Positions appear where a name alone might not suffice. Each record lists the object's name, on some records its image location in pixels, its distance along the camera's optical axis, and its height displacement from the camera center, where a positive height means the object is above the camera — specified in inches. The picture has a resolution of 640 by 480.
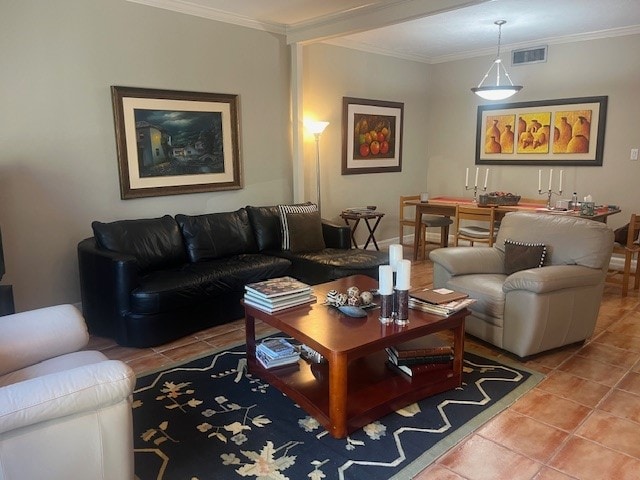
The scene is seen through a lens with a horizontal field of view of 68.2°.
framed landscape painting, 154.5 +8.0
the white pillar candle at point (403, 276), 94.1 -22.4
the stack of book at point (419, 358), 102.3 -42.4
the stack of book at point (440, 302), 100.2 -29.9
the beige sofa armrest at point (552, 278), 111.5 -27.9
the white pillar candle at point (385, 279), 93.9 -22.9
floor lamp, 201.5 +13.8
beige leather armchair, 114.0 -31.4
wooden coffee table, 85.4 -44.6
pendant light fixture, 186.2 +28.3
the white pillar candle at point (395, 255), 100.1 -19.5
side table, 214.7 -24.7
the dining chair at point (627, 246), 167.9 -30.4
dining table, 181.3 -19.1
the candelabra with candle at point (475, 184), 246.8 -11.6
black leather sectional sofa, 128.3 -32.0
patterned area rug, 79.6 -50.1
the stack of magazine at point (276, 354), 105.7 -42.6
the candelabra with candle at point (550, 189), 220.0 -12.5
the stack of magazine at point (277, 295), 101.7 -28.5
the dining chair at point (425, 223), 229.3 -29.2
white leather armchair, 57.4 -33.0
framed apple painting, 227.0 +13.7
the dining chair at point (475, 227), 201.6 -28.0
